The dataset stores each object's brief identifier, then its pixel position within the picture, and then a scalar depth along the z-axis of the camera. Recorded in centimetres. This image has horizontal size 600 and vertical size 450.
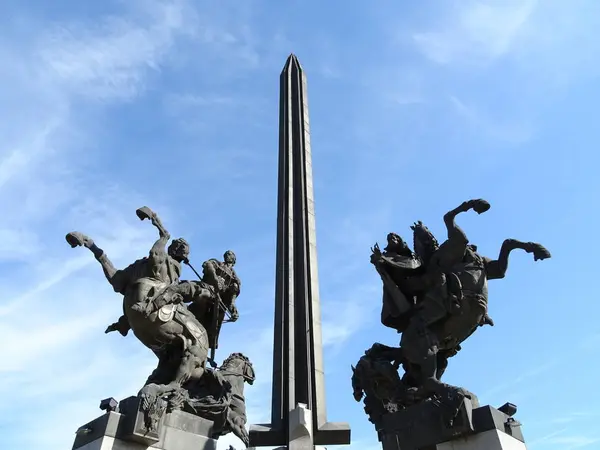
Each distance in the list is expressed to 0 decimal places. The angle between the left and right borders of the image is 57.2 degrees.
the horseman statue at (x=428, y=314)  834
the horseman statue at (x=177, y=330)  833
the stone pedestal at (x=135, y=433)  725
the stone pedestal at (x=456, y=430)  708
